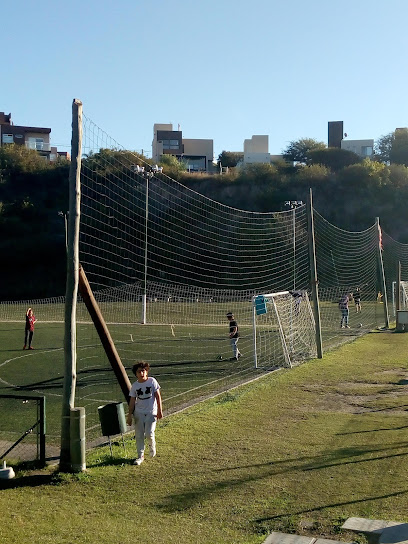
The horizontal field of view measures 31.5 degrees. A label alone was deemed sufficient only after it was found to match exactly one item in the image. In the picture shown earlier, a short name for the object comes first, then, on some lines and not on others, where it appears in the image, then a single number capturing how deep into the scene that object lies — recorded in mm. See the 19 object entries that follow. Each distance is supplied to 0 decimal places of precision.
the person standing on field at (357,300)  39125
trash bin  9328
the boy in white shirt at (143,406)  8969
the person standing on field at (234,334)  20984
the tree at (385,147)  94062
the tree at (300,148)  95125
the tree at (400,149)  89812
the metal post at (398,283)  31719
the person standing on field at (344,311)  32531
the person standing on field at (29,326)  25375
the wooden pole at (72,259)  8984
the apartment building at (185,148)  98438
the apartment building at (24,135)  92600
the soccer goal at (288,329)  20297
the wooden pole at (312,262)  20886
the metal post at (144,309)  33688
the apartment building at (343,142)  101125
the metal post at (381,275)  31116
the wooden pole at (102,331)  9484
